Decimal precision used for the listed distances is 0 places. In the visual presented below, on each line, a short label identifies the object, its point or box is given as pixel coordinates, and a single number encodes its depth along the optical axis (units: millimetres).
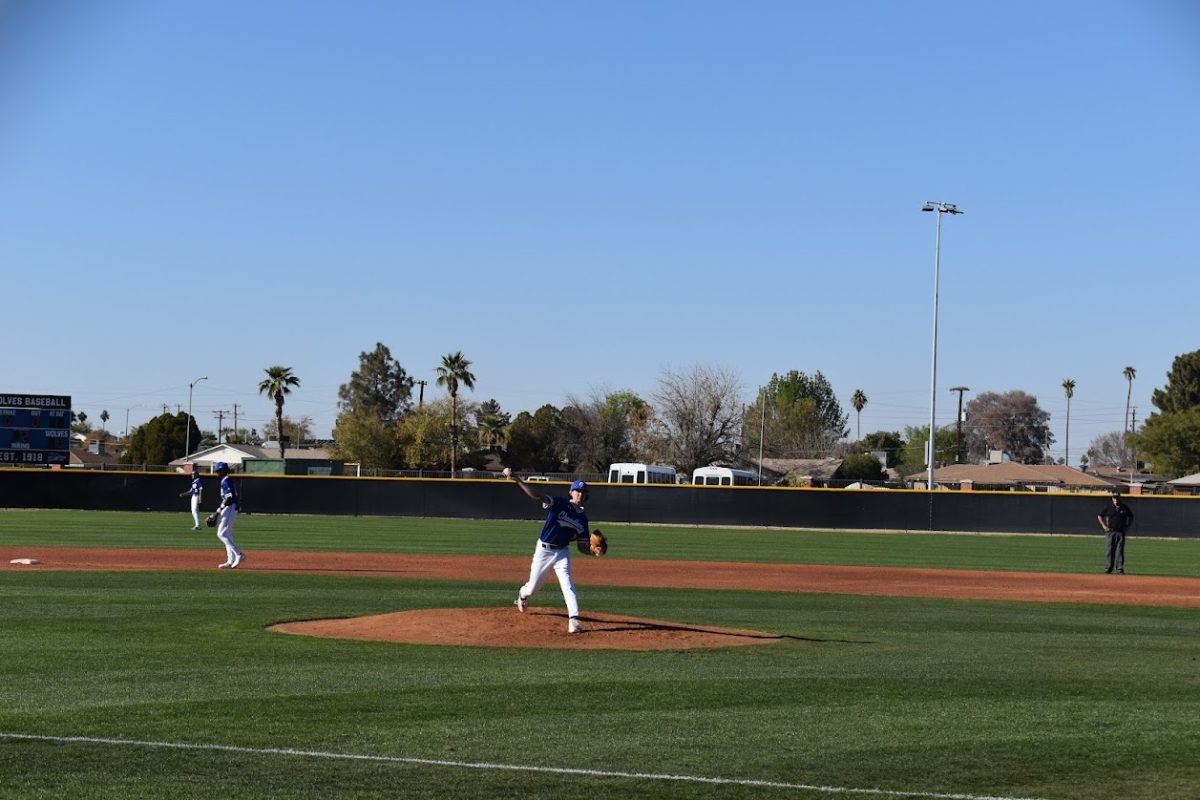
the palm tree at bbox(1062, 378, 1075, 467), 162250
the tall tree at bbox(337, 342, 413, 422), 141625
